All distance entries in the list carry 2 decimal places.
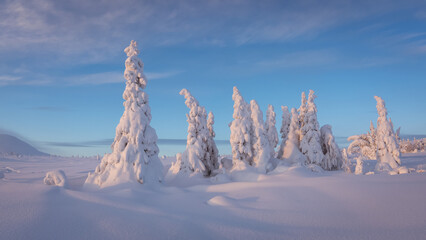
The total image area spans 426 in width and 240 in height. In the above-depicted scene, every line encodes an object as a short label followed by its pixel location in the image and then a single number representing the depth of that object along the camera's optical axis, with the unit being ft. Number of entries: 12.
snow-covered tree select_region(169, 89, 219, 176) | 75.82
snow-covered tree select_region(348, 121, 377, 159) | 139.85
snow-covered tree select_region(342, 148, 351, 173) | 83.63
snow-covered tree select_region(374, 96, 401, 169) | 87.81
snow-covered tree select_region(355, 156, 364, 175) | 74.29
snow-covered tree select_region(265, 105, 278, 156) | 111.14
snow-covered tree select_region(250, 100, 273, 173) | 80.16
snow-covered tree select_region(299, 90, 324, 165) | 92.22
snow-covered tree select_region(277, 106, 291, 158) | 103.55
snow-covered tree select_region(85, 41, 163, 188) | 48.67
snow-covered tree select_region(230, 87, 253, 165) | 80.33
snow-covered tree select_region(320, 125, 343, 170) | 95.81
